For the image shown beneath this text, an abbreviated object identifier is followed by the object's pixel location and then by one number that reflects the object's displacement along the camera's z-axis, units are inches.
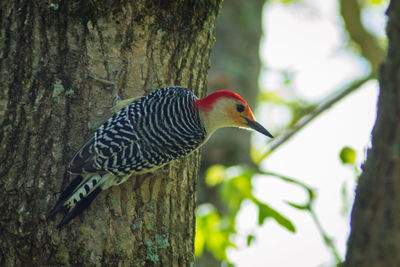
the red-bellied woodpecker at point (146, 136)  245.8
